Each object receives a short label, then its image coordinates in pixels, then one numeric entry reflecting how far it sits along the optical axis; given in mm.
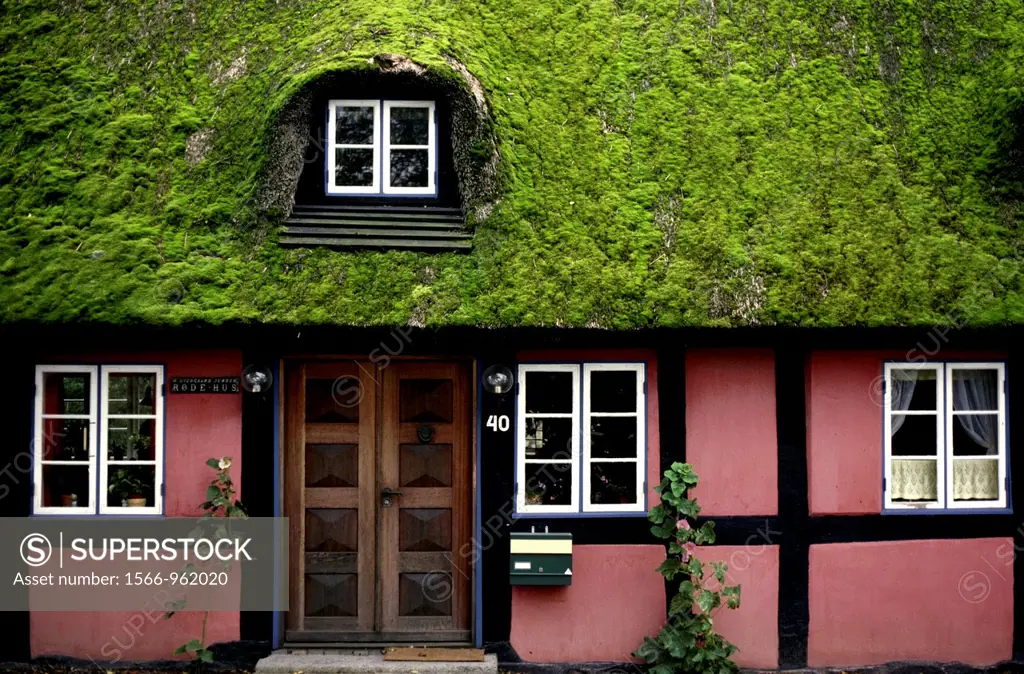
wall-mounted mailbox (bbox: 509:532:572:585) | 7262
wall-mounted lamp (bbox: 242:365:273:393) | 7176
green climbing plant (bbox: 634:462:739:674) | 6906
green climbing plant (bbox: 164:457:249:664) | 6918
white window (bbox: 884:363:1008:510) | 7621
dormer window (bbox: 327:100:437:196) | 7539
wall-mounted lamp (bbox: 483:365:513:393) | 7234
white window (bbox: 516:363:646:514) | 7488
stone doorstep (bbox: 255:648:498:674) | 6891
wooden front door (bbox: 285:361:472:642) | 7535
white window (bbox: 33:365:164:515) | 7336
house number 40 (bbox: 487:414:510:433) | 7457
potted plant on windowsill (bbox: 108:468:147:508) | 7383
